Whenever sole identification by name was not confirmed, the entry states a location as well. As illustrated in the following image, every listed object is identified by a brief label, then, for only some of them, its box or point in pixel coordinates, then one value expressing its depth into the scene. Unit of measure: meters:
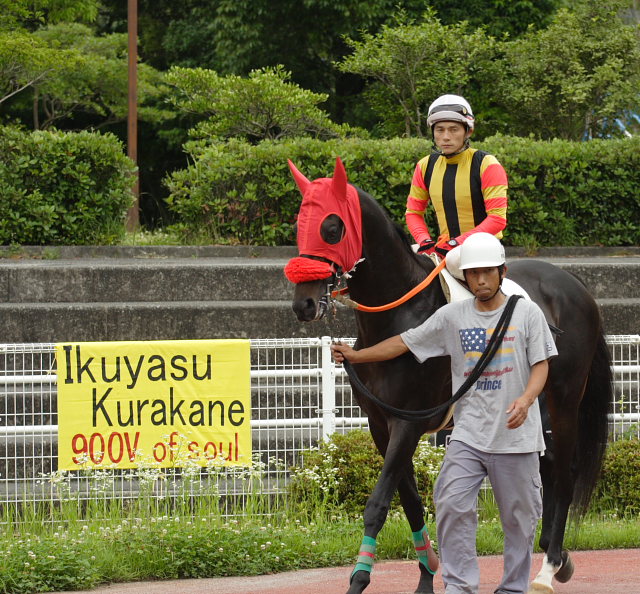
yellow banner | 14.83
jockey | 12.08
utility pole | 42.53
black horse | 10.62
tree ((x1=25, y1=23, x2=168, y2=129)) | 47.94
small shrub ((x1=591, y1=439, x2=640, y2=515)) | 15.45
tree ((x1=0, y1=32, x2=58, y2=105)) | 40.09
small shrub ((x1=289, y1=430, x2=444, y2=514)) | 14.75
